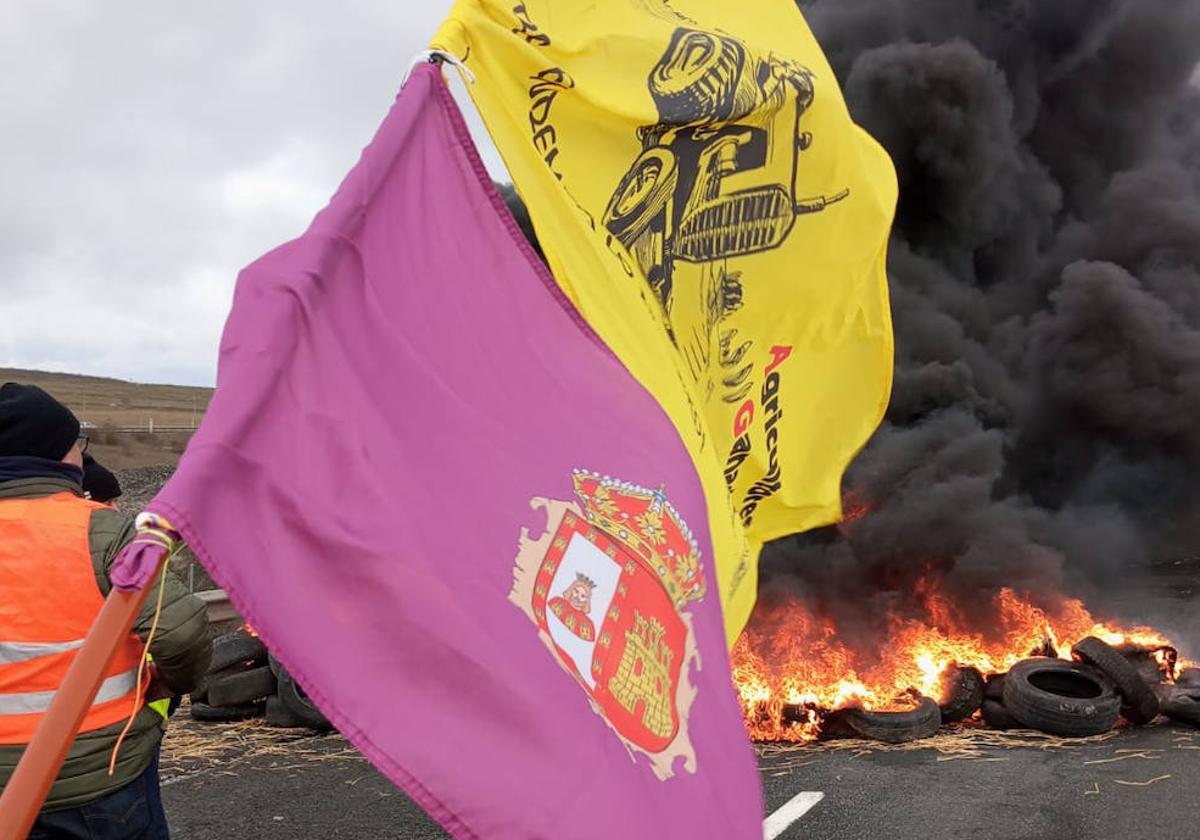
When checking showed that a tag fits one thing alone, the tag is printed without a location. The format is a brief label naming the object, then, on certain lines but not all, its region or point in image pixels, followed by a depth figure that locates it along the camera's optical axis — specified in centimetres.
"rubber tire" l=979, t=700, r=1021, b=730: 704
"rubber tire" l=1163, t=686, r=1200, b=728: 681
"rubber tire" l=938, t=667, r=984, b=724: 711
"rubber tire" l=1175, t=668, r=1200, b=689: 722
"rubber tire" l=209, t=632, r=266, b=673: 735
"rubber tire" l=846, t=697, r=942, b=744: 666
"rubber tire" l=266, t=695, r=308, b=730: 699
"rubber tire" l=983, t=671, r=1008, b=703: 724
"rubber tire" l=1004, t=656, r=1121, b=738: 669
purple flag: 168
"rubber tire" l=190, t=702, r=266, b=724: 720
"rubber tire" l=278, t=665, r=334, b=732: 683
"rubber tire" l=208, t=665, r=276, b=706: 716
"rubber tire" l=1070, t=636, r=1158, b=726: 688
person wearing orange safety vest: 240
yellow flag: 337
